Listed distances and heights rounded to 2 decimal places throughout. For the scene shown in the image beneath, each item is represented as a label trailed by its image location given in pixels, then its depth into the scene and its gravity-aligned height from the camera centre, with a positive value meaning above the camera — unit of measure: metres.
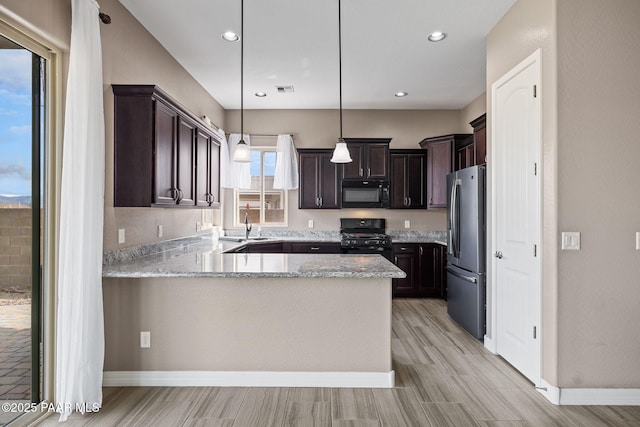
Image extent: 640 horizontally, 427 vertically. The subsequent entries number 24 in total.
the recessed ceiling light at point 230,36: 3.31 +1.65
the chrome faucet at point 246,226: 5.31 -0.21
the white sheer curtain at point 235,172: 5.52 +0.64
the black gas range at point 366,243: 5.11 -0.43
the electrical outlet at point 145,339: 2.56 -0.90
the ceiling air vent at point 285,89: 4.73 +1.66
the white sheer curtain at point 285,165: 5.60 +0.75
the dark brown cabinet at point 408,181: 5.47 +0.48
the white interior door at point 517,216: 2.55 -0.02
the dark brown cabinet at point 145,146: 2.65 +0.50
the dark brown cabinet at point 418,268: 5.18 -0.80
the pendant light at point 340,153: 2.95 +0.49
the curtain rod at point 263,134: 5.78 +1.27
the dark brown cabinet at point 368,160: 5.36 +0.79
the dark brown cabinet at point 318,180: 5.44 +0.50
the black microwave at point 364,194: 5.42 +0.28
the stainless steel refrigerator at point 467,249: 3.40 -0.37
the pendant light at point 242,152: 3.01 +0.51
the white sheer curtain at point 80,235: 2.17 -0.14
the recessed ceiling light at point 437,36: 3.32 +1.66
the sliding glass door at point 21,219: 2.03 -0.04
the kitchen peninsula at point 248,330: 2.54 -0.83
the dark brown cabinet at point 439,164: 5.05 +0.70
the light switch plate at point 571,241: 2.33 -0.18
